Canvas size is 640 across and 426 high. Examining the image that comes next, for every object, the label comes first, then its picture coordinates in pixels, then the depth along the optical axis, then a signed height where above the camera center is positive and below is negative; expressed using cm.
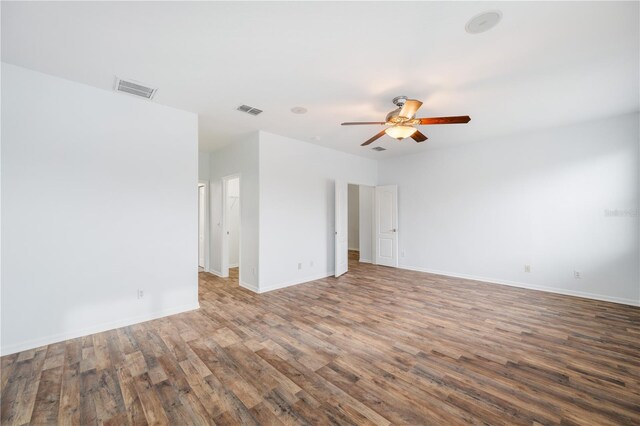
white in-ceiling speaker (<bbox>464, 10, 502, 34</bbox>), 190 +147
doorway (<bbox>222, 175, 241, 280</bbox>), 640 -35
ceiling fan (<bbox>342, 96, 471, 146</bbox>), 279 +111
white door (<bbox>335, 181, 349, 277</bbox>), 557 -33
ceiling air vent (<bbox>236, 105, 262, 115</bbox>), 352 +149
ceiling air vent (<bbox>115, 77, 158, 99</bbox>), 286 +149
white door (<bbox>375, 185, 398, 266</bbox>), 653 -27
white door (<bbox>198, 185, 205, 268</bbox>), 625 -3
